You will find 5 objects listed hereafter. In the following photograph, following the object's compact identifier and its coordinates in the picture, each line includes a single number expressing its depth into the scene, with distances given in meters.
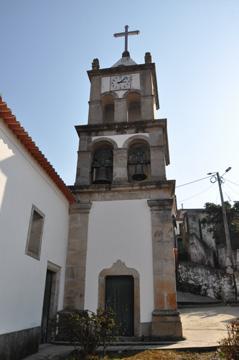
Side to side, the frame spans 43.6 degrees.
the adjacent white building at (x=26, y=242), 5.56
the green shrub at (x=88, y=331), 5.31
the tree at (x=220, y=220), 21.23
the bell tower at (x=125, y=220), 7.91
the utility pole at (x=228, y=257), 16.04
